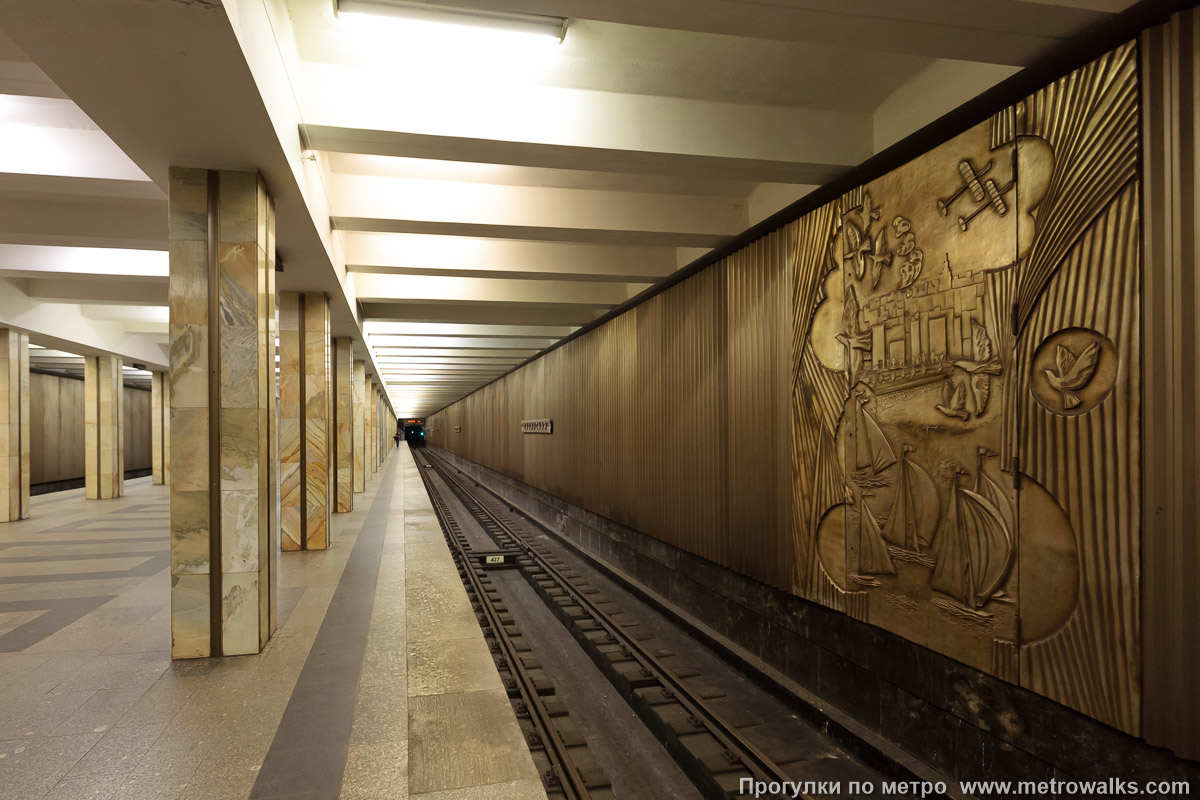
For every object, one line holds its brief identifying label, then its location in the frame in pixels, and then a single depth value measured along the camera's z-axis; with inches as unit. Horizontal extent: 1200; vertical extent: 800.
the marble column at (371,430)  902.4
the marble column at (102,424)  567.8
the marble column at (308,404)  317.4
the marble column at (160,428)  713.0
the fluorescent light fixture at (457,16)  144.1
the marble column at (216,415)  167.2
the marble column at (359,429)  650.2
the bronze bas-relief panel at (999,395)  121.5
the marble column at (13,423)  433.7
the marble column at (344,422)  470.6
